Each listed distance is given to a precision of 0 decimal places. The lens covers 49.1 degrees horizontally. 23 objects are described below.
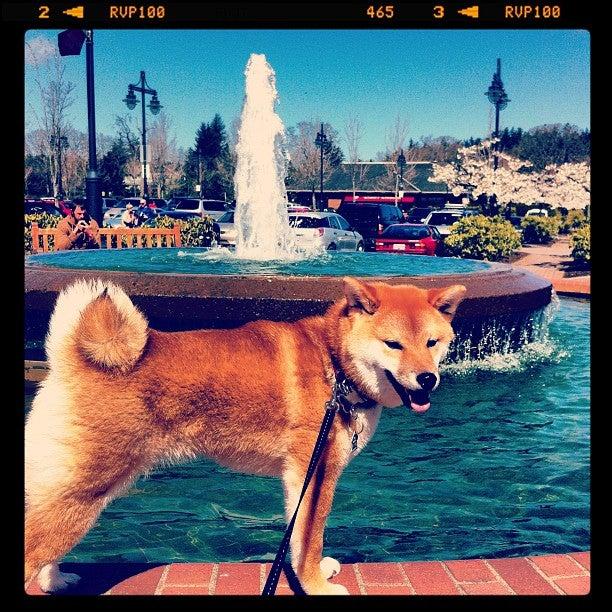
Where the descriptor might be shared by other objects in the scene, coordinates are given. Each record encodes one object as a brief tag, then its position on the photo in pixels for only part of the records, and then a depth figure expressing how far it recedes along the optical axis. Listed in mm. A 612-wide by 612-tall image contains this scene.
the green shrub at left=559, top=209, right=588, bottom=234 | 25164
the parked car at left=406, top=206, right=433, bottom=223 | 35781
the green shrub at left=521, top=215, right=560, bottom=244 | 25062
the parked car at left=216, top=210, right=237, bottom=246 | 16453
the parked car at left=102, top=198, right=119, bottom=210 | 24266
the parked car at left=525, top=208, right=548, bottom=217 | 34147
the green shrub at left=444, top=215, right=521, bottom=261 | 16969
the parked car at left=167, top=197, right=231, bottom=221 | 26328
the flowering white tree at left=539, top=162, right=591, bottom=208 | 27809
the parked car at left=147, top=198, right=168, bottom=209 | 31636
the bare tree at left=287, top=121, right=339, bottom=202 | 15641
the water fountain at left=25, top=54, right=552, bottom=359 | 4906
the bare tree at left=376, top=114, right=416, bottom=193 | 38706
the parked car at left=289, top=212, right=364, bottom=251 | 14519
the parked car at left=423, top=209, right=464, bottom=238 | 27547
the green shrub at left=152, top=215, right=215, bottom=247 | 13164
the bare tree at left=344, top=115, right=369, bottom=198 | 33797
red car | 14198
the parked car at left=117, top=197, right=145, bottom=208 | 25719
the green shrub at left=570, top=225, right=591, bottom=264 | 15742
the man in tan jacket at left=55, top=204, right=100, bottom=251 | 8336
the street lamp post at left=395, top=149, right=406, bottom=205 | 34431
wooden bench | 8148
